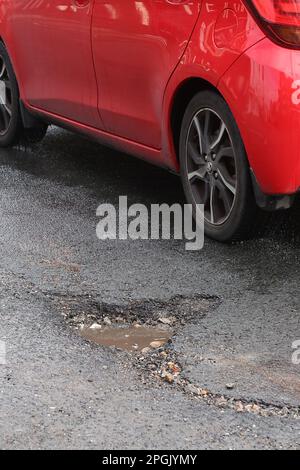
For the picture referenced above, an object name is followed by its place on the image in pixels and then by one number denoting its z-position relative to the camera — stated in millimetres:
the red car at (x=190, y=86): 4742
